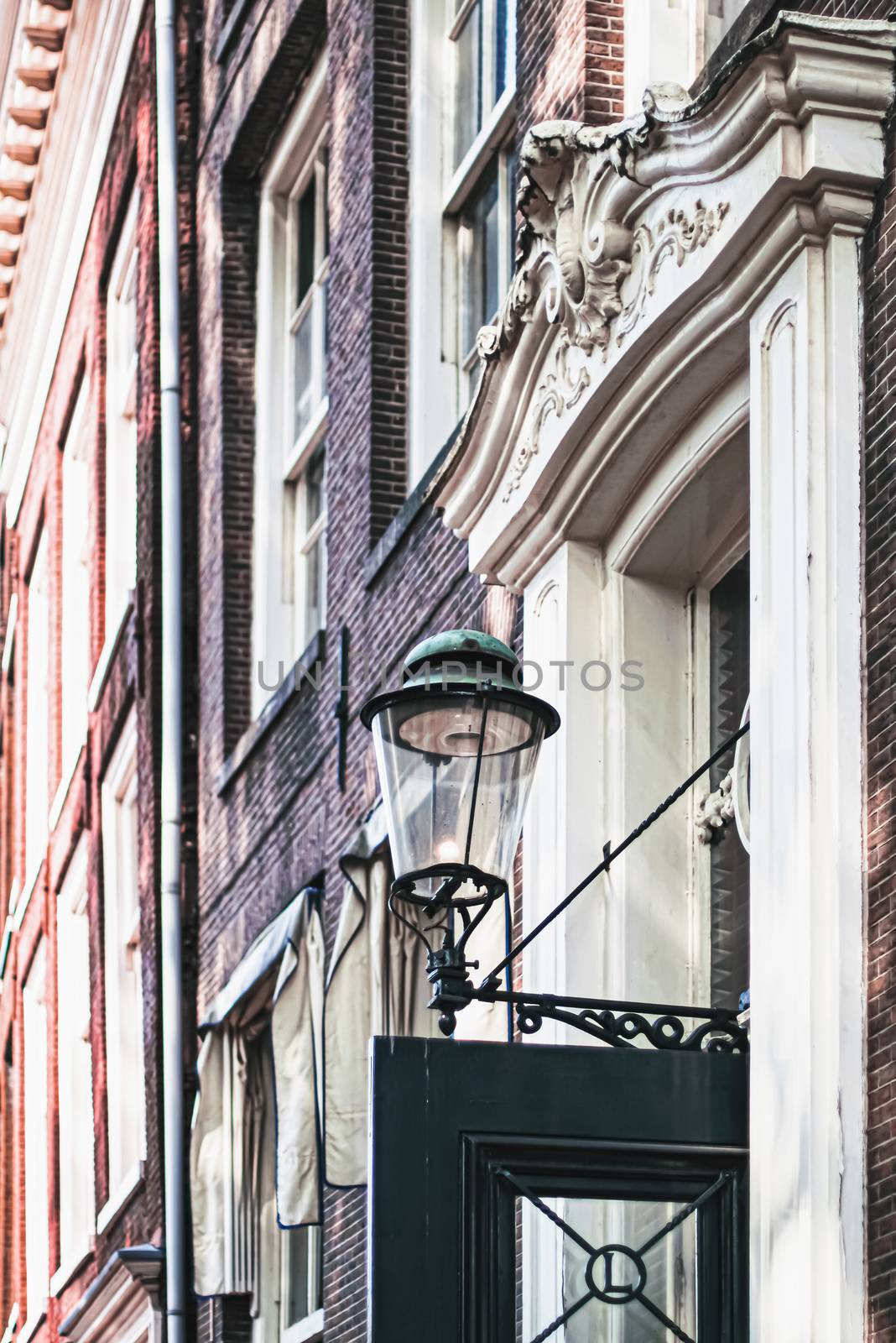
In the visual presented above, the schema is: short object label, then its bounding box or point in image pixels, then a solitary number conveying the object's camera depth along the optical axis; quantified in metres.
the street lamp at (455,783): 12.81
